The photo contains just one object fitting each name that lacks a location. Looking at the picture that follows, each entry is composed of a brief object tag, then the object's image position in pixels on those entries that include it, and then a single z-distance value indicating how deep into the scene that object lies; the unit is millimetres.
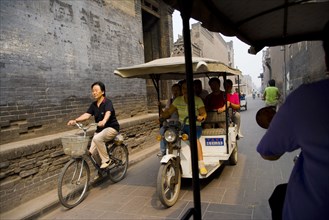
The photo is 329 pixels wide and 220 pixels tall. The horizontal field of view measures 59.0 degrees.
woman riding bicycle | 5711
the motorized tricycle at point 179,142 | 4855
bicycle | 4883
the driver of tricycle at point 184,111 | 5530
